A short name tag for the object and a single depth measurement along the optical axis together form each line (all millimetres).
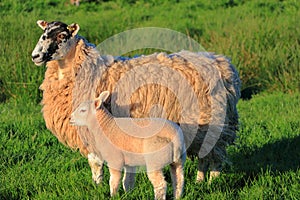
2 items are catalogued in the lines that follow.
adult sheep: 10992
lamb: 9445
